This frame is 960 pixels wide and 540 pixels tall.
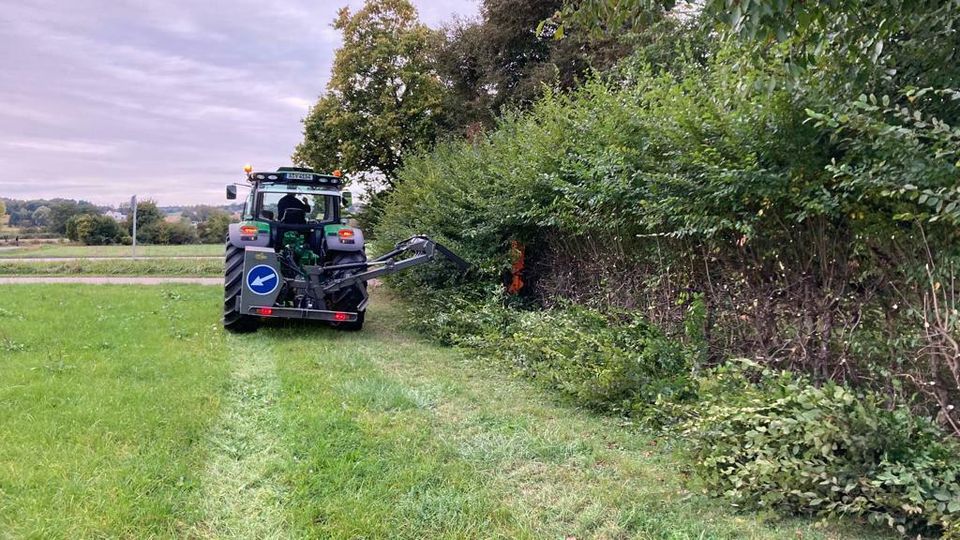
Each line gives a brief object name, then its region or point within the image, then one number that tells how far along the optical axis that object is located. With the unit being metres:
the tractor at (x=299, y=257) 7.01
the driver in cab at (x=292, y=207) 8.38
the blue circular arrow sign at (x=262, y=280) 6.95
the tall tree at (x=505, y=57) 12.10
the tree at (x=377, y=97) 18.66
